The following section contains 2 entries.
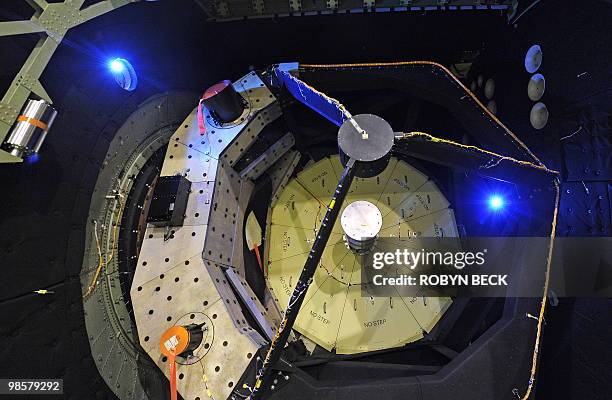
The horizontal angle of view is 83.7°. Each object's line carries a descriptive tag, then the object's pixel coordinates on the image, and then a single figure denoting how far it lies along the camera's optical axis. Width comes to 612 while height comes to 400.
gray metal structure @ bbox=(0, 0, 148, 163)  1.77
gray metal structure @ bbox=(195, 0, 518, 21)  3.38
